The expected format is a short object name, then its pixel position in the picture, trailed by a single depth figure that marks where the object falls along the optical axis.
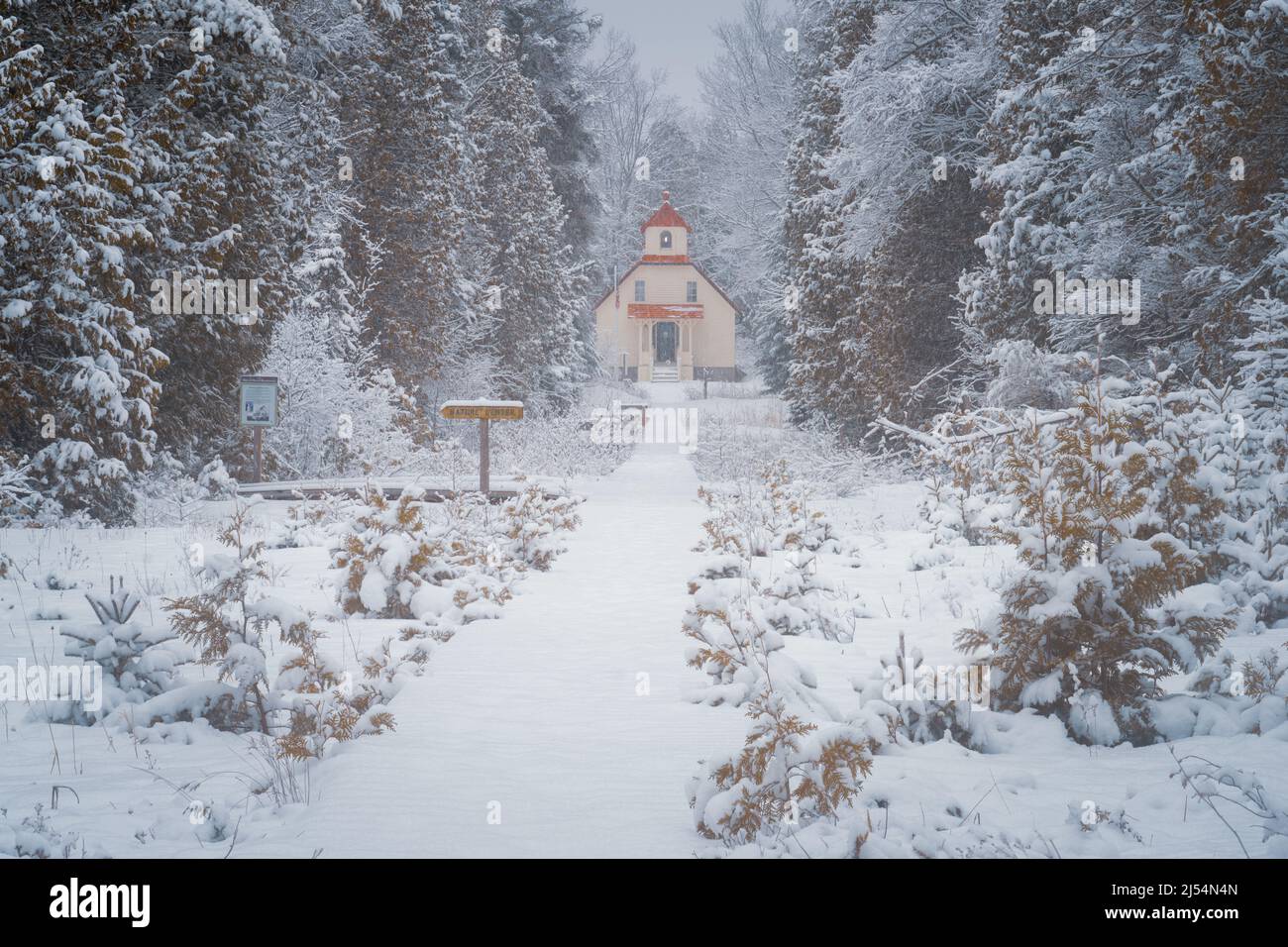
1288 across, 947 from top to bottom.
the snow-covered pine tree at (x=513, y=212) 29.09
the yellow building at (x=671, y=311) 52.94
